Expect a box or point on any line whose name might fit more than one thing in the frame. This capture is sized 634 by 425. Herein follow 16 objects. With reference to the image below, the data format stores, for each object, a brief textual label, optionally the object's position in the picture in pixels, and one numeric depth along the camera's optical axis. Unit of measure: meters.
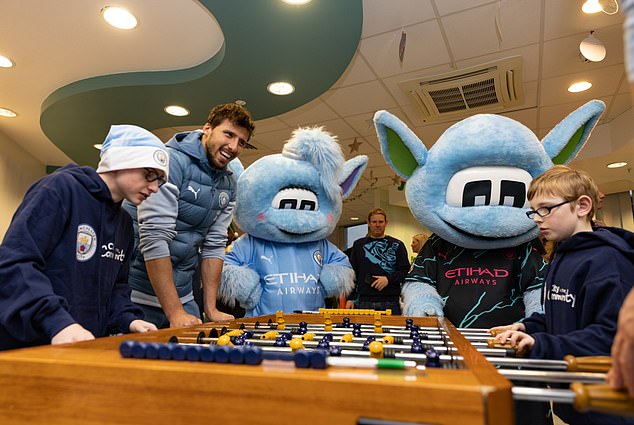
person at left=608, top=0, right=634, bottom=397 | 0.45
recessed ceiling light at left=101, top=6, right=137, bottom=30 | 2.60
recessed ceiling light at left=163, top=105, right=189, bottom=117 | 3.82
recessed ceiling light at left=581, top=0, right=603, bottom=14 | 2.47
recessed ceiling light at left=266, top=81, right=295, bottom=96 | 3.46
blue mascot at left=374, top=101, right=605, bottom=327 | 1.75
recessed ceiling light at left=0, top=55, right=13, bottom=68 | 3.13
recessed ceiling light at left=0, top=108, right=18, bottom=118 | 4.00
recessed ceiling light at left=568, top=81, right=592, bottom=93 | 3.48
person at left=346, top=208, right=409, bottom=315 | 3.10
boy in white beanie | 0.96
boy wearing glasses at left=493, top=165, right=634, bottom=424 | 1.00
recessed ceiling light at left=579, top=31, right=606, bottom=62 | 2.75
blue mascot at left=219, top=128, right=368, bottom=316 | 2.13
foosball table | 0.48
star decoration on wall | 4.63
